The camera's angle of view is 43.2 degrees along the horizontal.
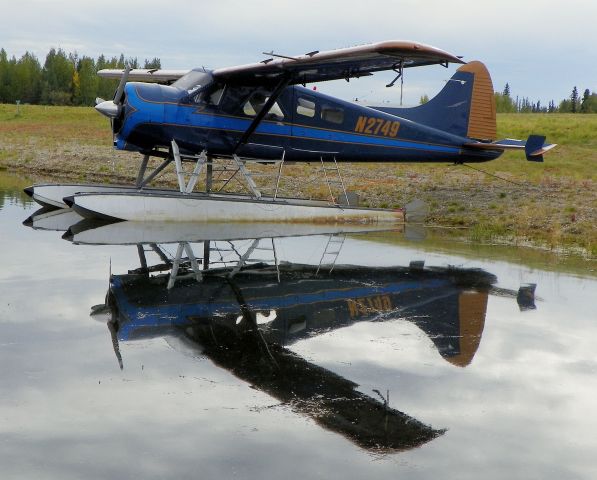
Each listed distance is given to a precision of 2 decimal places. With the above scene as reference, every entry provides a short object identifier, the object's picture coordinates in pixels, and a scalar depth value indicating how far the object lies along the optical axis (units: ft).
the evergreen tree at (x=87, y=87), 389.19
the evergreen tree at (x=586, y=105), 359.74
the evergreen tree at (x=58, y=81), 381.25
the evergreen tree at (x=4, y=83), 393.70
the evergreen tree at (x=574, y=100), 429.79
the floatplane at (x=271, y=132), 43.73
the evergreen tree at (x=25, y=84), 390.62
